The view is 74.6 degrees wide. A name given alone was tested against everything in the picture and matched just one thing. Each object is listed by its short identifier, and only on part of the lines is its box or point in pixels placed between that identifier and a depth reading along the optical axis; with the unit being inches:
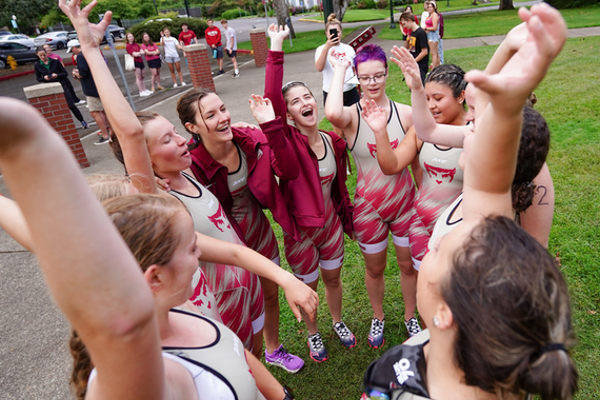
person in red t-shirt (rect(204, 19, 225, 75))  599.5
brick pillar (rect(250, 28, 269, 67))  633.6
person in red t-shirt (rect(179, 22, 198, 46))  591.5
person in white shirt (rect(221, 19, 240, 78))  579.8
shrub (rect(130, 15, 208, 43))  1139.3
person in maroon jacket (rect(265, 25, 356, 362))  116.6
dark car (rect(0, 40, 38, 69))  936.3
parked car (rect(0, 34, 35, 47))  1040.8
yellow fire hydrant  932.0
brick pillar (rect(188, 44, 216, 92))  444.8
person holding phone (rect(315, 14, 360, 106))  251.9
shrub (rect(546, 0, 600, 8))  1000.2
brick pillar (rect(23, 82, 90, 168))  287.0
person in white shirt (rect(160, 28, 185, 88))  536.1
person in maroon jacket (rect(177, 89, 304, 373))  107.3
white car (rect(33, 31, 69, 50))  1262.3
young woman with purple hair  119.4
